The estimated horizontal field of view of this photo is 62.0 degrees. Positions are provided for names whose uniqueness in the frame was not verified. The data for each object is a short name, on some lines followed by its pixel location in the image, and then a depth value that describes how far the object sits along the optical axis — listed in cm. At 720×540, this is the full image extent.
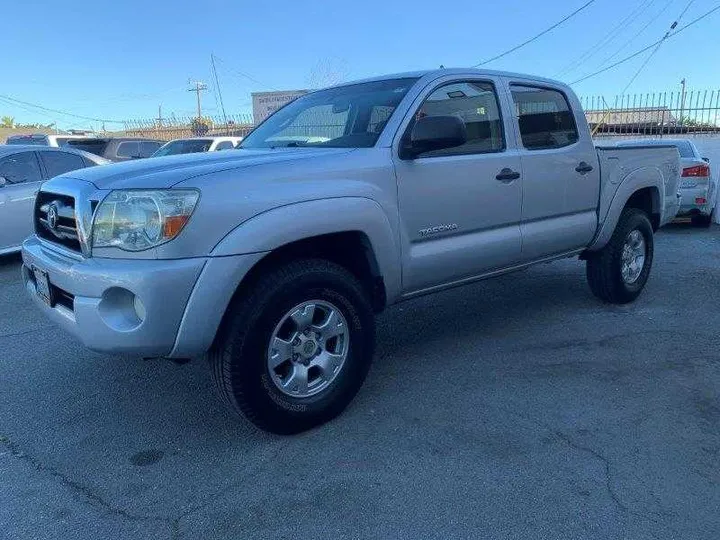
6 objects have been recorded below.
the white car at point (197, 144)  1293
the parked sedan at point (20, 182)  729
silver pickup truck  272
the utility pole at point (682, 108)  1320
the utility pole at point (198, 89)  4730
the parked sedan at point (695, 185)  1001
